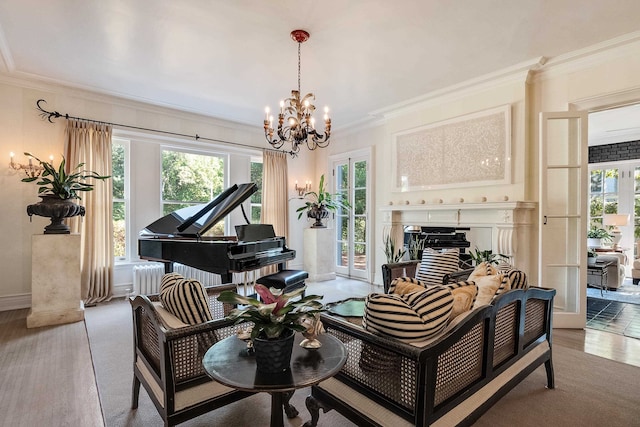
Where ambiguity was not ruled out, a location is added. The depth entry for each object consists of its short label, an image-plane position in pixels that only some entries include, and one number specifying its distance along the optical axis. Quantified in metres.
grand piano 3.42
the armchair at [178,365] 1.50
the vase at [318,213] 6.03
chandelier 2.97
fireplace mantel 3.71
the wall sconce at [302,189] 6.41
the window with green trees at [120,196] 4.71
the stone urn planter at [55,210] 3.51
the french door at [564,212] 3.42
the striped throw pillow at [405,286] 1.74
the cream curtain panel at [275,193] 5.96
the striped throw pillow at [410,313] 1.40
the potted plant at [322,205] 6.03
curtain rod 4.09
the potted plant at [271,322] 1.24
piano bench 3.81
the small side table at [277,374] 1.18
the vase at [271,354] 1.24
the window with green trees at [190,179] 5.17
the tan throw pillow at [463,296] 1.68
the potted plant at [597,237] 6.18
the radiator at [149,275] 4.53
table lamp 6.18
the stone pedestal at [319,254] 5.95
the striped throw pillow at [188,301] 1.72
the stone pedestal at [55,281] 3.50
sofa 1.33
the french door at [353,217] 5.95
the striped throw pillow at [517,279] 2.04
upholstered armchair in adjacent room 5.08
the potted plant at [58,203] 3.52
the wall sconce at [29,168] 3.89
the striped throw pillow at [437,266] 3.35
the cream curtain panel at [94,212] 4.22
